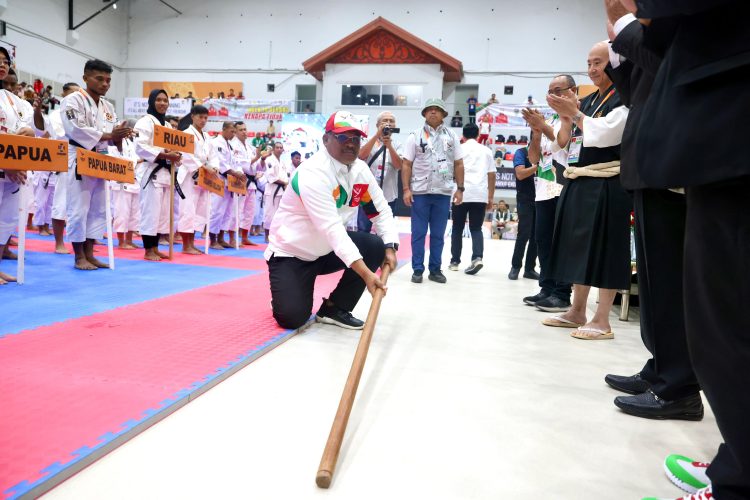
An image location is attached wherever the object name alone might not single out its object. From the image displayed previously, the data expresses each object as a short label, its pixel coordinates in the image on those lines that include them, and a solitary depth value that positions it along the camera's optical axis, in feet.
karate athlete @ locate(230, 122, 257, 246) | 21.62
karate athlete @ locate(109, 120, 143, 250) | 19.05
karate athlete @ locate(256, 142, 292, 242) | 25.23
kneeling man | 7.97
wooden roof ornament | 51.57
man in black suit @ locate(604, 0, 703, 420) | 4.52
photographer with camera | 16.11
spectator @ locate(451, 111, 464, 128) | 53.93
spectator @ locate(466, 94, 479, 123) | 53.57
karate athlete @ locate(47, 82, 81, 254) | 14.31
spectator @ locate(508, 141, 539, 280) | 16.24
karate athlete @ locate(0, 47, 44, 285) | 11.10
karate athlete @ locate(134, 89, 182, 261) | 15.76
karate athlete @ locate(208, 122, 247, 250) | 20.22
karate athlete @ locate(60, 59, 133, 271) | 12.69
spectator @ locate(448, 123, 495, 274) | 17.70
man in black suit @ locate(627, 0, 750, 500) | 2.79
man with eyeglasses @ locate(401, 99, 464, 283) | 15.35
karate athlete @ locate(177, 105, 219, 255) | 17.84
